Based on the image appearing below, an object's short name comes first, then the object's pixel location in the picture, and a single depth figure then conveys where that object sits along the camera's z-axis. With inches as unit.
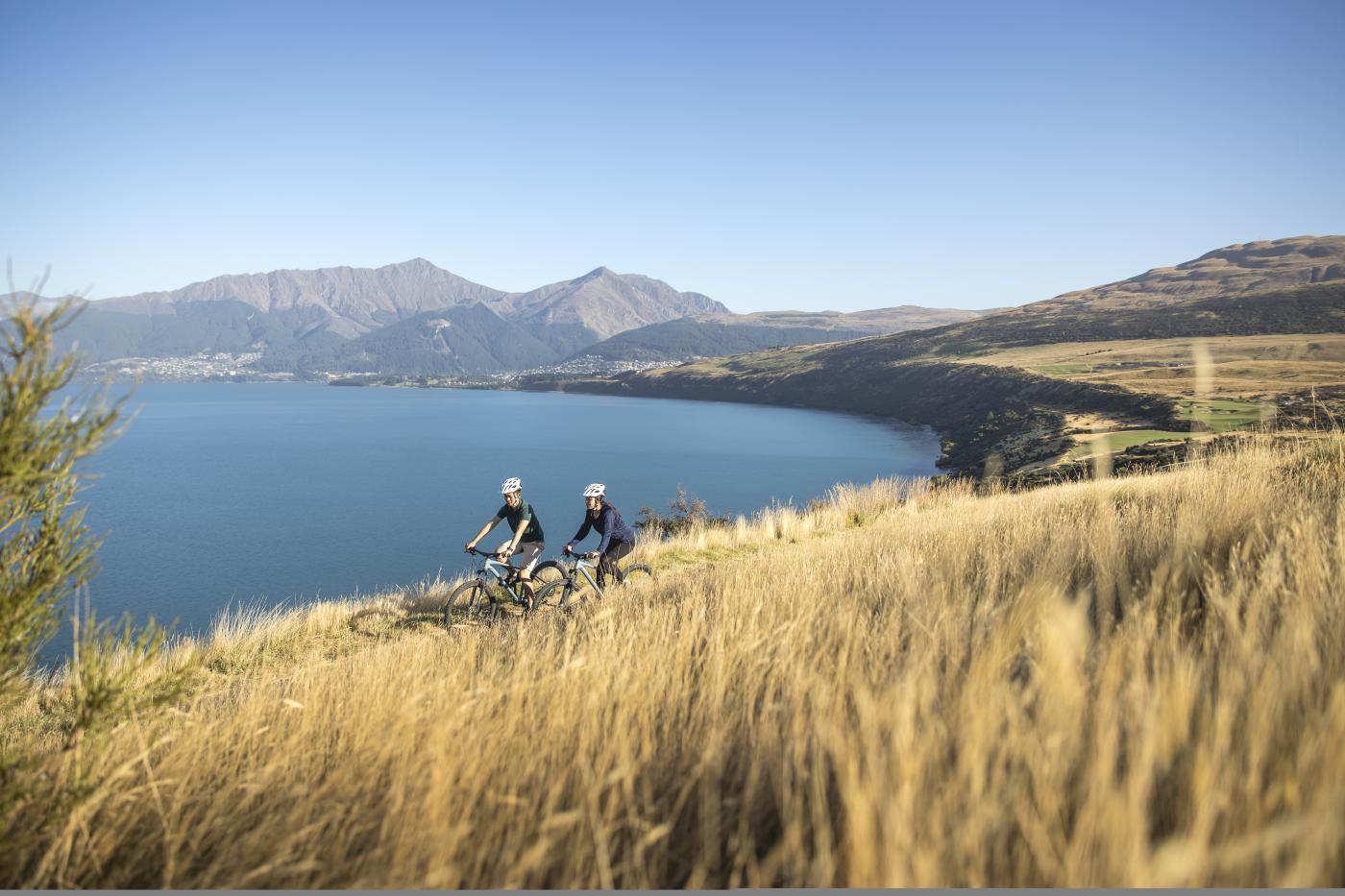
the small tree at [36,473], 108.7
